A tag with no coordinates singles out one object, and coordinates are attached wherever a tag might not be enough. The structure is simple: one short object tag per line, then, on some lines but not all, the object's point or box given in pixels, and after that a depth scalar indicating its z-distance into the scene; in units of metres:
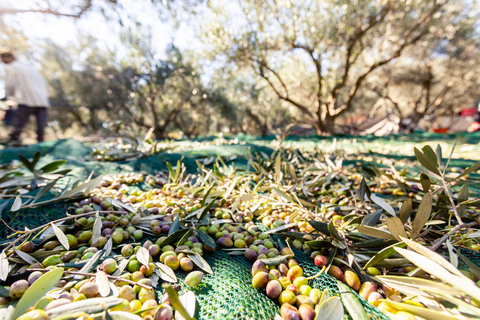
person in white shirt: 4.54
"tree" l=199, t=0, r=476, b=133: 6.16
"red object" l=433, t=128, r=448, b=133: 14.09
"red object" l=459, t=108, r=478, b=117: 17.60
